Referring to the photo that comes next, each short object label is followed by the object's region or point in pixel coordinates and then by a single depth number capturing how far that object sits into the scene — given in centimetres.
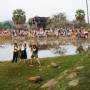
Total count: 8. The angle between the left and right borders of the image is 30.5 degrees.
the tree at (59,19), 4866
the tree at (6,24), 4774
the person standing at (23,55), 1132
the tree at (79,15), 3846
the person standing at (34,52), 1089
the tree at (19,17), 3881
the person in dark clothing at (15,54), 1180
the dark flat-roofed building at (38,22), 3219
